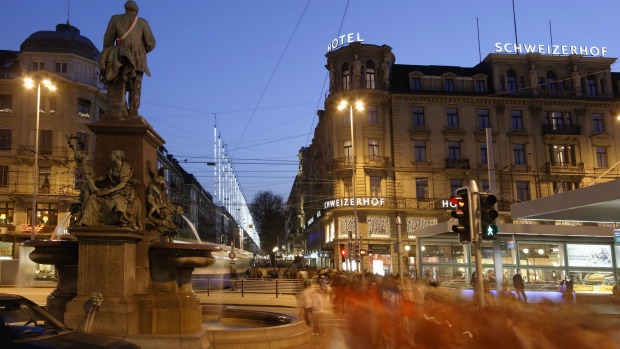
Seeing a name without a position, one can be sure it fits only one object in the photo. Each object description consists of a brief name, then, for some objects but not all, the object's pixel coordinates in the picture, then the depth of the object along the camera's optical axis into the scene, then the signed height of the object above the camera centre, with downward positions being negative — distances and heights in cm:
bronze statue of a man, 1249 +431
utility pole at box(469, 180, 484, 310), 1260 +44
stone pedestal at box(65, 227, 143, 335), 1083 -27
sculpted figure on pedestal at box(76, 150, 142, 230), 1124 +116
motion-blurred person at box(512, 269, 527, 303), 2442 -149
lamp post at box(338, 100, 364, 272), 3839 +978
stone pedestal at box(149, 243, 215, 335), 1159 -57
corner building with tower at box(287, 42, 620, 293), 5300 +1087
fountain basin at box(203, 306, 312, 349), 1118 -171
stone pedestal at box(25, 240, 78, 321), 1148 -2
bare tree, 9238 +602
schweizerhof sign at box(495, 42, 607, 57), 5775 +1995
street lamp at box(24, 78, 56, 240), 3462 +1088
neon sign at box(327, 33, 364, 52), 5591 +2053
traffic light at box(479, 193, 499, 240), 1289 +72
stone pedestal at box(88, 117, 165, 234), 1207 +244
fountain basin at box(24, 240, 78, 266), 1155 +19
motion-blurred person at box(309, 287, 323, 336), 1558 -151
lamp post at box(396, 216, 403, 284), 2948 +19
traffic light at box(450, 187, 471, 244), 1302 +76
